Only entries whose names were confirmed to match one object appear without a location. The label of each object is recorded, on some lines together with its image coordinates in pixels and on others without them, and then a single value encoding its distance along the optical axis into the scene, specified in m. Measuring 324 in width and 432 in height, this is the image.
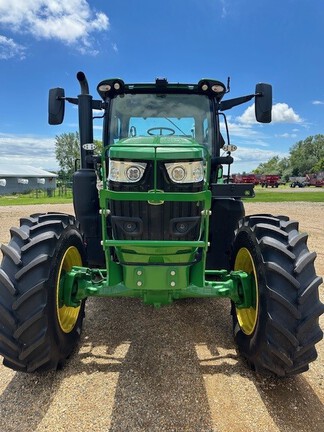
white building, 47.47
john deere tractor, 2.64
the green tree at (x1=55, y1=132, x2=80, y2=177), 68.88
